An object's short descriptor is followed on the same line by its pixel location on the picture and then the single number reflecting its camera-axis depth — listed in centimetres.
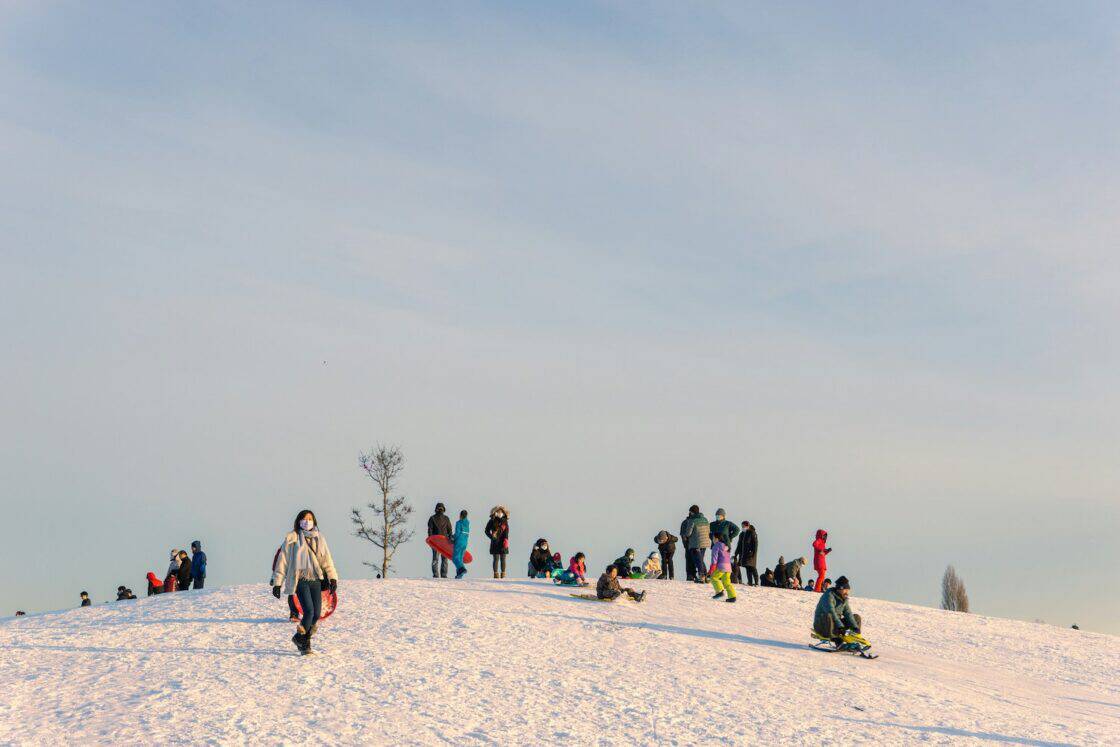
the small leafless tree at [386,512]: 5319
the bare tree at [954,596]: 11169
